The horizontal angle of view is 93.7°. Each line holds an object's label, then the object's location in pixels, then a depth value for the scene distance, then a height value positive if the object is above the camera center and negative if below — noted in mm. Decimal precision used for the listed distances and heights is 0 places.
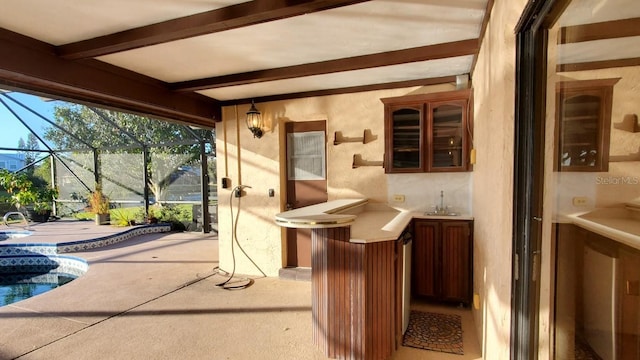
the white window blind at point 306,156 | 3869 +206
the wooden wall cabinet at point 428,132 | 2971 +393
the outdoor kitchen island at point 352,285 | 1979 -785
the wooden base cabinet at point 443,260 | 2910 -894
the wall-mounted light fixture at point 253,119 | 3777 +669
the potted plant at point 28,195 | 7953 -549
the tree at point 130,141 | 7133 +843
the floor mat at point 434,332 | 2338 -1372
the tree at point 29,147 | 8482 +789
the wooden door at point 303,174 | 3873 -35
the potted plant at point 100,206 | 7660 -834
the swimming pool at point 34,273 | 4438 -1714
